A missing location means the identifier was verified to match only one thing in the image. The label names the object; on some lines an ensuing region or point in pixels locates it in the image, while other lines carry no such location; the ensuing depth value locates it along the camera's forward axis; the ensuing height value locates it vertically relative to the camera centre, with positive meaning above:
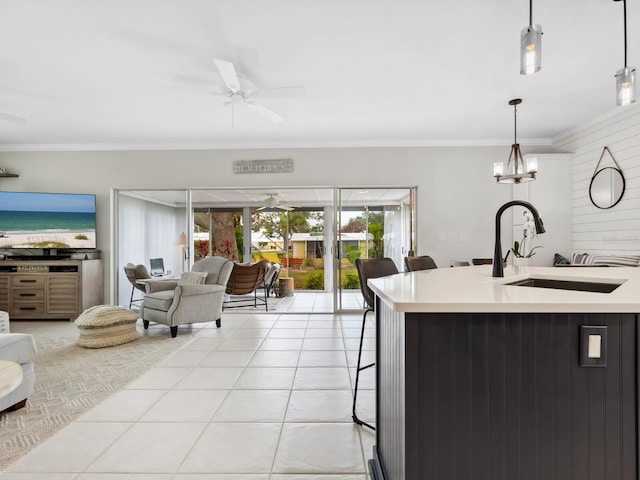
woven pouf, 3.69 -0.91
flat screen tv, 5.08 +0.29
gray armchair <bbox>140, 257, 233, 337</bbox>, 4.21 -0.72
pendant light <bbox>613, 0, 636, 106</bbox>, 1.93 +0.81
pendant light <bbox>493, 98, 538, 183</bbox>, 3.49 +0.68
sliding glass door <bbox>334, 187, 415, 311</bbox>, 7.57 +0.19
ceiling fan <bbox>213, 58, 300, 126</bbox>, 2.73 +1.29
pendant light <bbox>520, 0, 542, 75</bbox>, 1.63 +0.86
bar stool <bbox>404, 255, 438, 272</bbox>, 2.75 -0.20
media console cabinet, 4.91 -0.66
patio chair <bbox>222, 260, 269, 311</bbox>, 6.11 -0.67
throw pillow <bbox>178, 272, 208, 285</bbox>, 4.49 -0.49
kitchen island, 1.07 -0.47
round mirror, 3.92 +0.56
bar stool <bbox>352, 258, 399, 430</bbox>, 2.27 -0.21
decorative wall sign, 5.33 +1.07
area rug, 2.05 -1.10
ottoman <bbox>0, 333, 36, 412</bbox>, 2.19 -0.74
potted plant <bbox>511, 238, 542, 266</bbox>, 4.83 -0.18
